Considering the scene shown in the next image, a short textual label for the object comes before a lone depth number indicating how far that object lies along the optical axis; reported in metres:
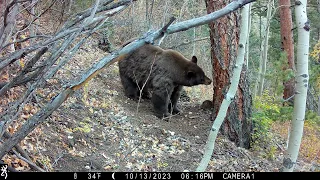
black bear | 8.63
